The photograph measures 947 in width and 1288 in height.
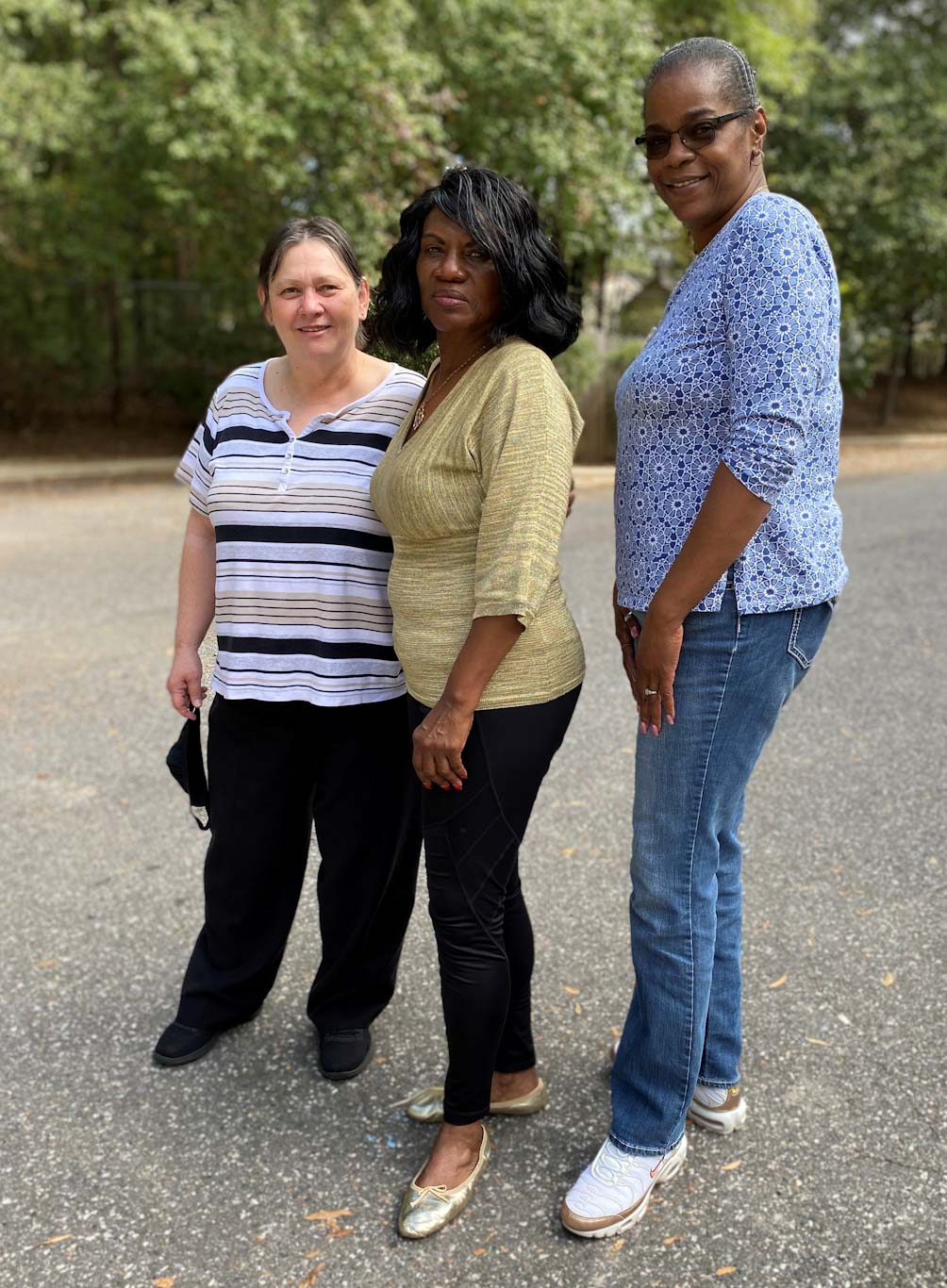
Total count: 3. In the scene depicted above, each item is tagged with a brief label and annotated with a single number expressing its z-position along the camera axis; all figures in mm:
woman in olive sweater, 1946
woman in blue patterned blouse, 1813
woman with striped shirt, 2412
